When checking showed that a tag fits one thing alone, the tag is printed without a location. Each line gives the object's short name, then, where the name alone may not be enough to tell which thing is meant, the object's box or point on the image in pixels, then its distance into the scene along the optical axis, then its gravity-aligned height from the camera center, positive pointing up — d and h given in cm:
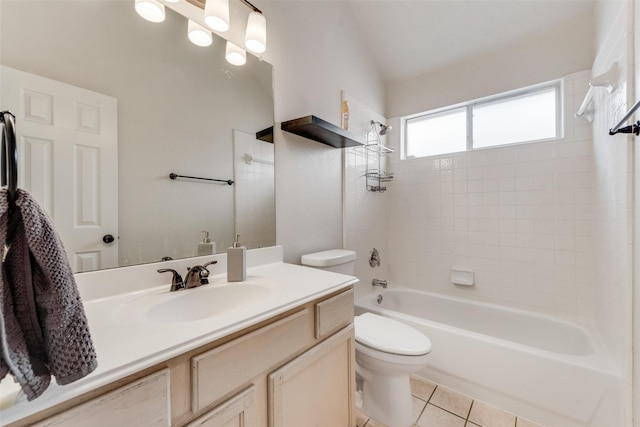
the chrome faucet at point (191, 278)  99 -25
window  203 +78
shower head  237 +78
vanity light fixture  102 +84
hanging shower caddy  238 +53
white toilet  130 -78
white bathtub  131 -89
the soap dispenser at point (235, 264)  109 -21
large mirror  78 +32
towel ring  41 +10
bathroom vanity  50 -36
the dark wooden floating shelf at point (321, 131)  145 +50
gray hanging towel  39 -13
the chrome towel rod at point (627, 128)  105 +36
